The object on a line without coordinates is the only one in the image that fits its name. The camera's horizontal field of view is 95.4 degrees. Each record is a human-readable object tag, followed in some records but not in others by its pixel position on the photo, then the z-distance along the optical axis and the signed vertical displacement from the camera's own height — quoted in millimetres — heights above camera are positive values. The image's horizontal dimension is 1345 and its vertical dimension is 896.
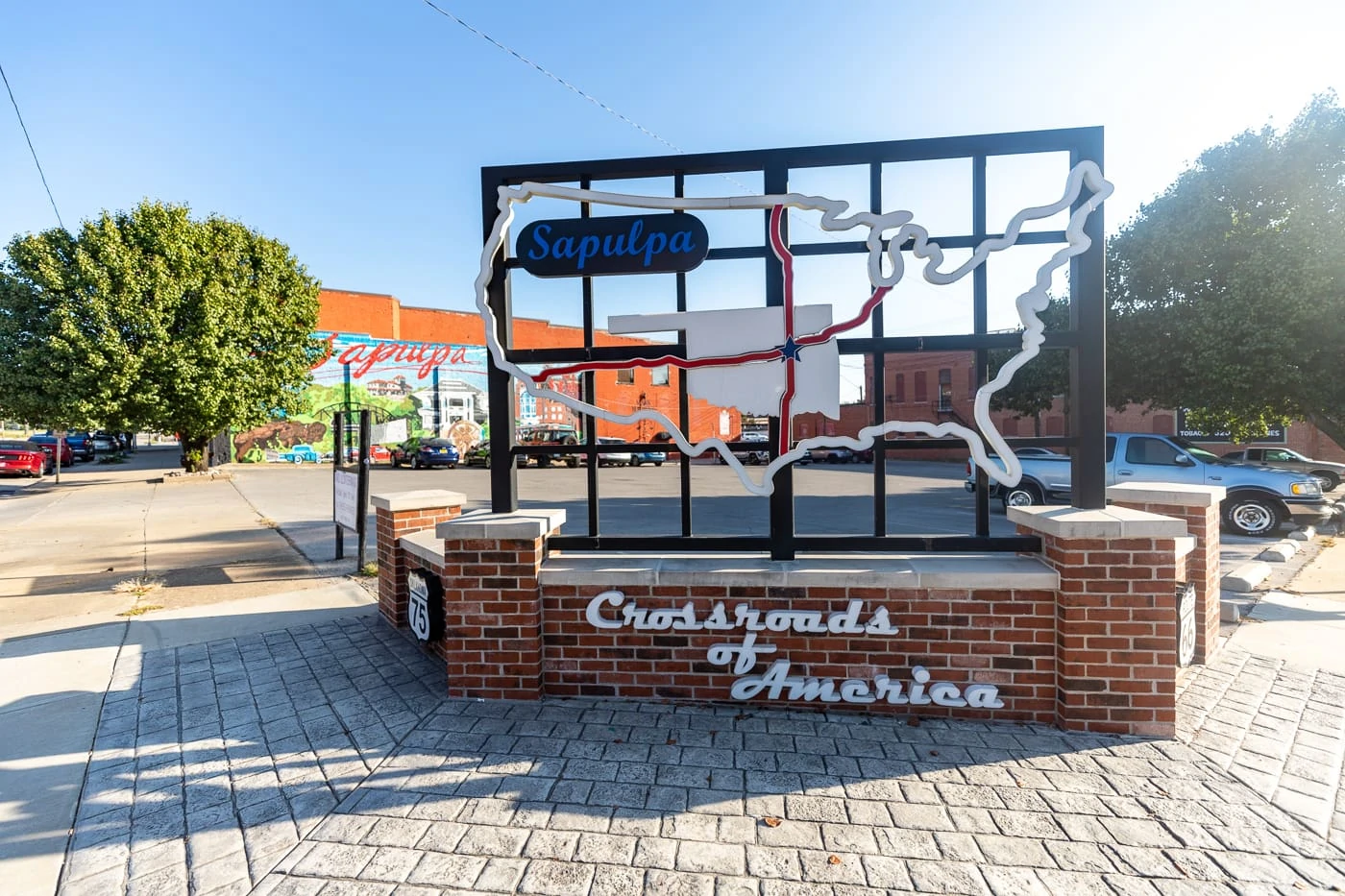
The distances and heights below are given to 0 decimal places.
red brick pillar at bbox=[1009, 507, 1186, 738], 3299 -1032
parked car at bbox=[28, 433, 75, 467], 26438 -183
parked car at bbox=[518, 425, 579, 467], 27281 +158
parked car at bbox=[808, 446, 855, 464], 32625 -1116
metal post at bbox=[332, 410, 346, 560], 8328 -77
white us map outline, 3613 +1060
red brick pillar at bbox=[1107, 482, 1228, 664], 4273 -634
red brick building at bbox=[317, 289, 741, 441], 33906 +6466
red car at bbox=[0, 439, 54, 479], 21828 -557
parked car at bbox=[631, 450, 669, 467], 29427 -1050
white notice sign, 7730 -757
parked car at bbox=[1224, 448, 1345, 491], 10773 -515
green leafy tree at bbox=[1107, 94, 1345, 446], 10297 +2759
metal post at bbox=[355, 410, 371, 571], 7391 -753
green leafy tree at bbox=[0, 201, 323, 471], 17812 +3592
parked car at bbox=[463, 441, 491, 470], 28109 -751
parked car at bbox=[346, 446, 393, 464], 31862 -752
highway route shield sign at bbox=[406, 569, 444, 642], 4371 -1191
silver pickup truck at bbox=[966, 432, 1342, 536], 9484 -734
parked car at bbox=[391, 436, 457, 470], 26812 -569
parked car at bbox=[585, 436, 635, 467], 27967 -991
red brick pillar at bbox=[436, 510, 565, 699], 3773 -1051
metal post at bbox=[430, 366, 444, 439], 34656 +1835
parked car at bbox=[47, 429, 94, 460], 33594 -134
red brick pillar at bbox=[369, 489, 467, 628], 5262 -761
